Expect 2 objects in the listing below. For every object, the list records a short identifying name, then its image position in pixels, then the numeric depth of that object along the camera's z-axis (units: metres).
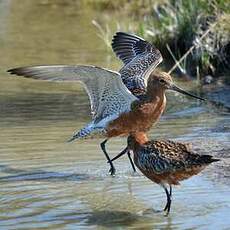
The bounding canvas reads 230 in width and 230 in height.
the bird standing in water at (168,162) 15.41
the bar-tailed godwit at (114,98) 18.11
